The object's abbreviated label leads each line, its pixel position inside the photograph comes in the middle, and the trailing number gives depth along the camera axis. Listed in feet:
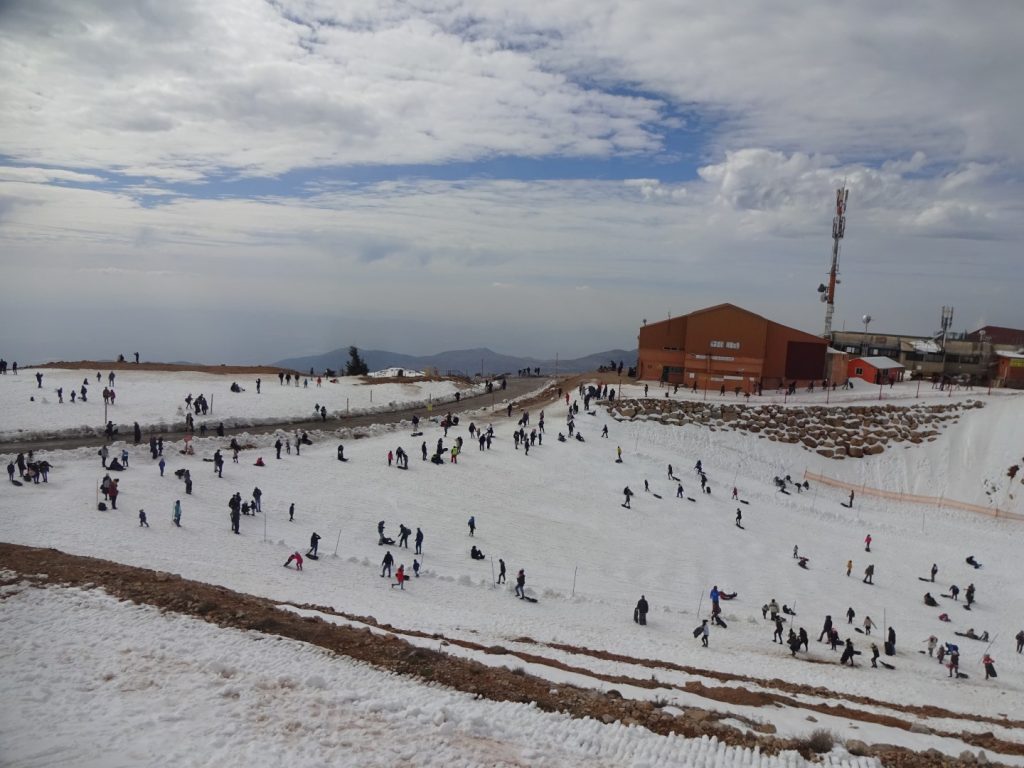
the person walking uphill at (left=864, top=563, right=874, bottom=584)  95.04
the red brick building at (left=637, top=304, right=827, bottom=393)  188.44
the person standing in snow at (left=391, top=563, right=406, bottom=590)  70.59
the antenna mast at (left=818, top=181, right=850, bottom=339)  236.43
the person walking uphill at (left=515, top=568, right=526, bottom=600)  73.61
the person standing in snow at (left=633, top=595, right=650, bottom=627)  70.59
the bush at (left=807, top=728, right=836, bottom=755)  38.22
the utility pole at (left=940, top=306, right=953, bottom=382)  275.28
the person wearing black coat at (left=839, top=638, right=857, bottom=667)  68.01
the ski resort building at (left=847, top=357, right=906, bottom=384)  211.20
